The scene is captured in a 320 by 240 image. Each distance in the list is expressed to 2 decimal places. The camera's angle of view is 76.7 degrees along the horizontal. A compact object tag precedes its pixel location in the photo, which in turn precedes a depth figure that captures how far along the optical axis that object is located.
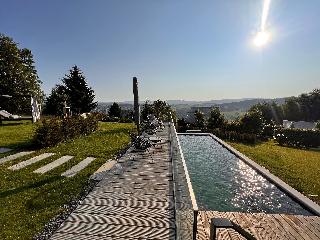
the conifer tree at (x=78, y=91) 31.13
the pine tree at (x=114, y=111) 31.43
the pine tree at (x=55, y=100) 26.64
